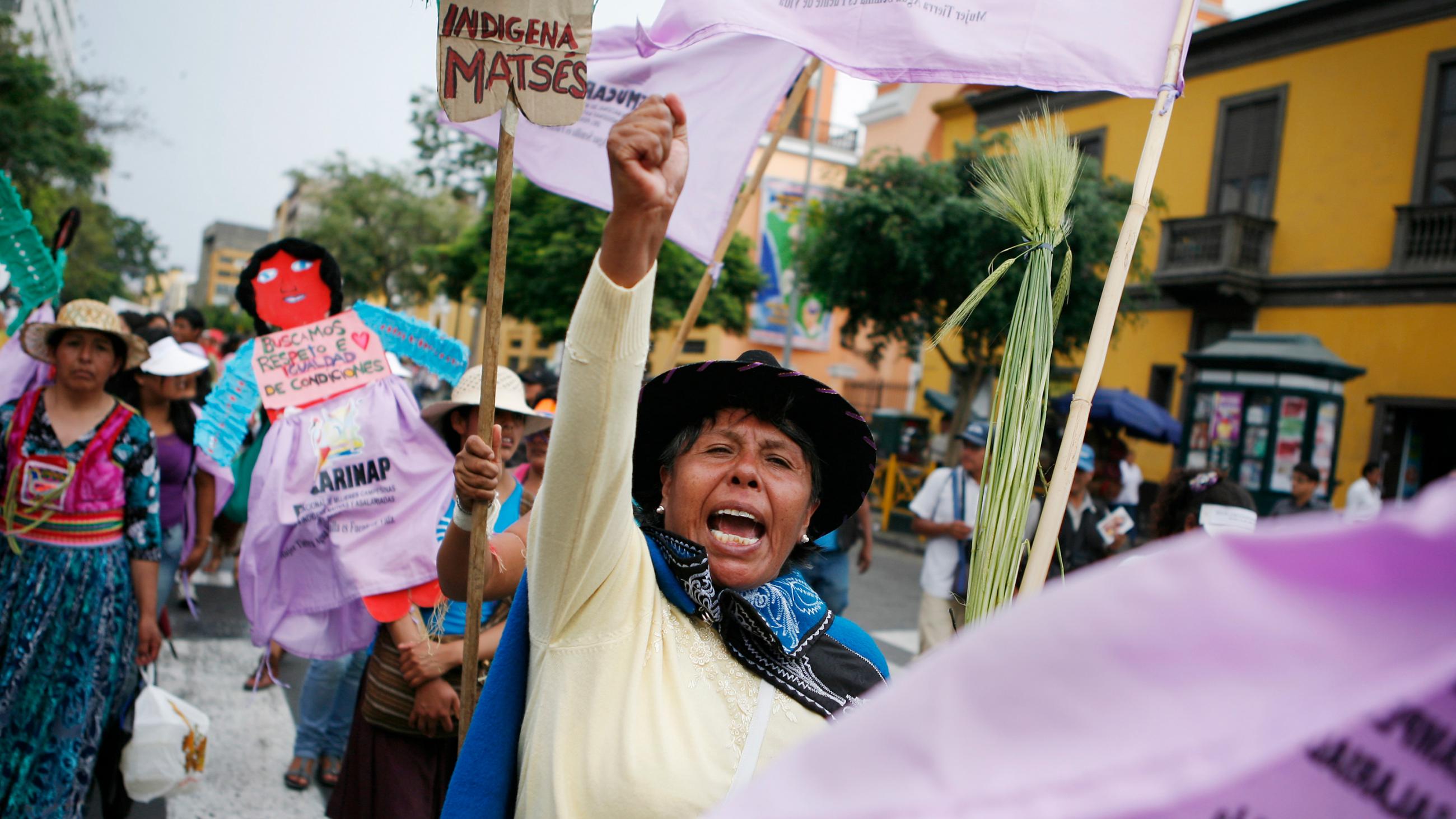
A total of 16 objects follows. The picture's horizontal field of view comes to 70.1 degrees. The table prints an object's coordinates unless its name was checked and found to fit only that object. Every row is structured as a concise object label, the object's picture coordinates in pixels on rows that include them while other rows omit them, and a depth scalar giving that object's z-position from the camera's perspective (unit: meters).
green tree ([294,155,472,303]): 34.94
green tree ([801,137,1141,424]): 14.89
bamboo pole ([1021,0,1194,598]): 1.54
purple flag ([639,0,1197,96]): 2.08
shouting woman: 1.40
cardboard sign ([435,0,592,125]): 1.89
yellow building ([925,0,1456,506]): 15.29
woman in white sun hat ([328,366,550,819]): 3.01
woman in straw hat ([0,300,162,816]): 3.50
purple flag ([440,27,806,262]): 3.11
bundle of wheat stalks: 1.64
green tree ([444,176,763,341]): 19.39
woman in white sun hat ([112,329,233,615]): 5.02
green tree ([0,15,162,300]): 16.95
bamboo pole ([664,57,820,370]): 2.87
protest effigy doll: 3.35
